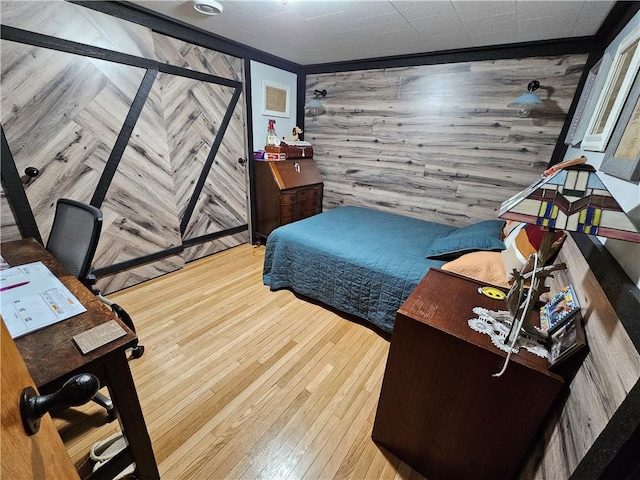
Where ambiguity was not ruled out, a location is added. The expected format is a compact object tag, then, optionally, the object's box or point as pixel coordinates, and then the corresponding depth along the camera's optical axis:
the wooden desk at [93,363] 0.75
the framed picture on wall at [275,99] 3.39
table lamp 0.73
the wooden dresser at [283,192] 3.31
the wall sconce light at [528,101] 2.27
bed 1.97
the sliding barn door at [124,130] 1.82
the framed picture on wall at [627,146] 0.96
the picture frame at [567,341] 0.83
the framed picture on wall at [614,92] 1.28
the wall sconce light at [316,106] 3.41
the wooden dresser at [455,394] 0.94
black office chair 1.31
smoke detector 1.92
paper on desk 0.89
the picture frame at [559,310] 0.97
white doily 0.98
